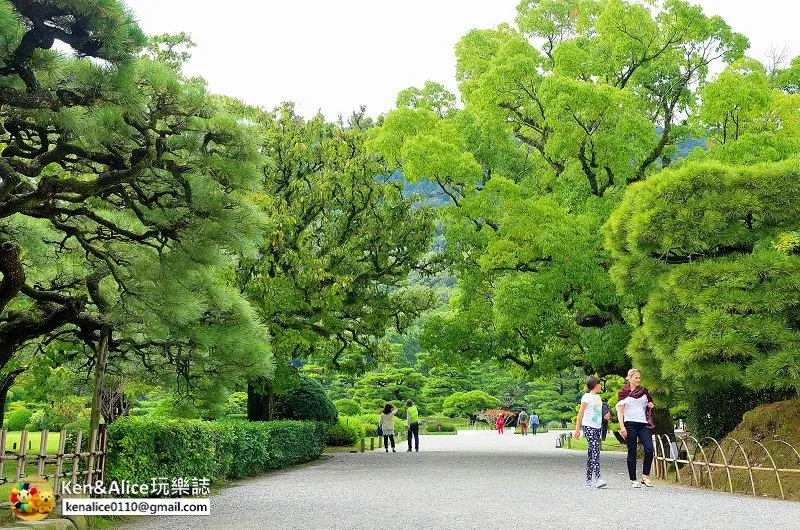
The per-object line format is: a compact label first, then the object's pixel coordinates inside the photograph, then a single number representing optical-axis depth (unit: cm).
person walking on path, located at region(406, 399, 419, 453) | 2094
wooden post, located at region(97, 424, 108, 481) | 761
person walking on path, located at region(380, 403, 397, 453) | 2122
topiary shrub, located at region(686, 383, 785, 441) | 1223
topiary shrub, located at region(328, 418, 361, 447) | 2341
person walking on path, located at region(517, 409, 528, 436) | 3794
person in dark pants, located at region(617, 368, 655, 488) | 941
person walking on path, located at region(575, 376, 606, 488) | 943
